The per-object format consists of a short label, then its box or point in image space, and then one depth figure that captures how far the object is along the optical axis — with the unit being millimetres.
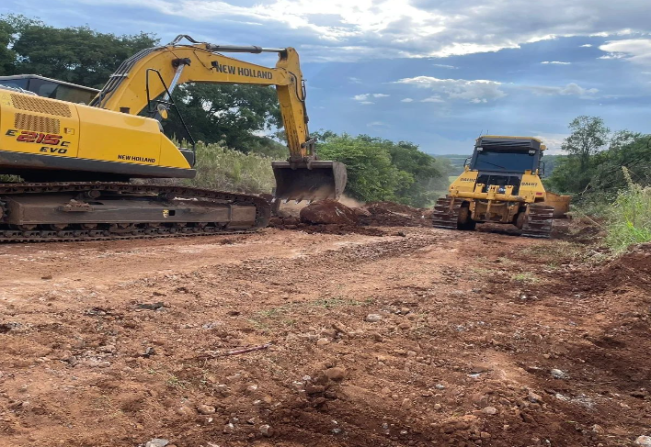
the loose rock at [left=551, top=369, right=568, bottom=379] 3523
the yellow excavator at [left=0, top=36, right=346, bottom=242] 7574
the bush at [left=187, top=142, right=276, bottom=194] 17447
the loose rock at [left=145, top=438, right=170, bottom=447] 2441
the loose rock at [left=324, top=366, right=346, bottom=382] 3256
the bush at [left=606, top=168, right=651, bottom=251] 8680
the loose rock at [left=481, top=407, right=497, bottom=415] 2887
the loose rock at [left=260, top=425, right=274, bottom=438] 2588
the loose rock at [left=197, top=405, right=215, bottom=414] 2764
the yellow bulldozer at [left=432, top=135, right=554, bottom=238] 13016
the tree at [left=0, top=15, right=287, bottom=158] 30359
